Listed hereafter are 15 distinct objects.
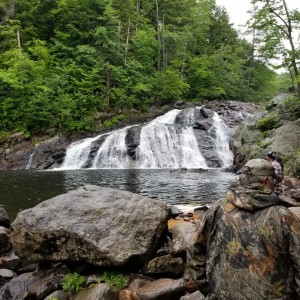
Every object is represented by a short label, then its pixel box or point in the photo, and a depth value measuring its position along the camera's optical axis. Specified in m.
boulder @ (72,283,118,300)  4.92
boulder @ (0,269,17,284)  6.02
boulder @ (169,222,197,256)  5.85
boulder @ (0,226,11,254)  7.12
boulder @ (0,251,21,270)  6.47
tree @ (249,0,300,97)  21.03
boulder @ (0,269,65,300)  5.44
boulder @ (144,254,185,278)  5.54
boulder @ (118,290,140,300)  4.96
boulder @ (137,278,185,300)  4.78
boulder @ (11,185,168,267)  5.61
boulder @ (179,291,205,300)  4.34
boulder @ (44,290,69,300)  5.19
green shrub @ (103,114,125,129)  34.44
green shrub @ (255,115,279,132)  22.20
